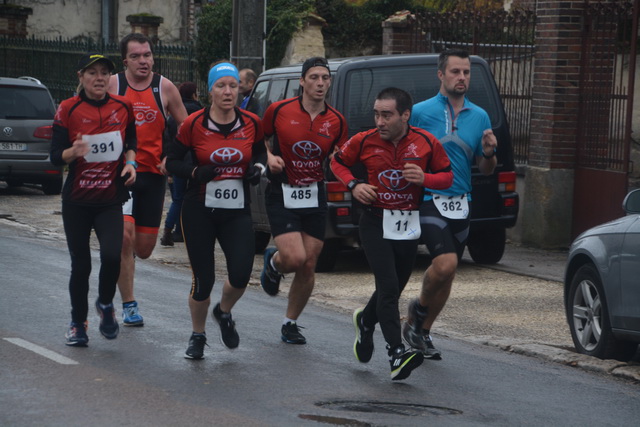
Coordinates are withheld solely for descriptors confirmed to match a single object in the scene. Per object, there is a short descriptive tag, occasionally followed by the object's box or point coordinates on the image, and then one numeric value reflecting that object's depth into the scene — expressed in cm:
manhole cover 1205
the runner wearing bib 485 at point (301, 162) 1509
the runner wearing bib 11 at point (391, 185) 1368
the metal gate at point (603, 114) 2593
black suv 2223
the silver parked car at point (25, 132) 3636
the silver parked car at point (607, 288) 1440
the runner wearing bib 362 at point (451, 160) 1475
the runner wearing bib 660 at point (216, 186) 1404
